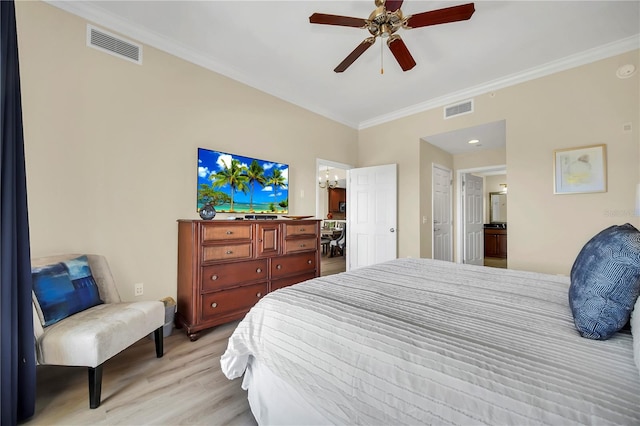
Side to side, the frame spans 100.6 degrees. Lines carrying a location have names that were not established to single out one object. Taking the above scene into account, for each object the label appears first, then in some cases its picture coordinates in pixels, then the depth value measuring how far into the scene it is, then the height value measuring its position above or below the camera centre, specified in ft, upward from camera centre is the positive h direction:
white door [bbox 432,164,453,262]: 15.17 -0.23
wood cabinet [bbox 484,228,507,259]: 21.49 -2.64
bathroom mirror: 23.81 +0.32
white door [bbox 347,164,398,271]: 14.08 -0.18
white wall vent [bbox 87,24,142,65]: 7.50 +5.01
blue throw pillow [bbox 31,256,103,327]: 5.53 -1.66
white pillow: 2.27 -1.15
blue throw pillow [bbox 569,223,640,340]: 2.77 -0.86
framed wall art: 9.21 +1.45
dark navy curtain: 4.07 -0.63
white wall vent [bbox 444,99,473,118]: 12.10 +4.77
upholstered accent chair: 4.99 -2.23
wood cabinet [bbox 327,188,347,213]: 30.83 +1.56
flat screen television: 9.68 +1.18
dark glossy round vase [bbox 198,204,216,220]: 8.61 +0.01
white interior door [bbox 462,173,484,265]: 17.31 -0.53
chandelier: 27.46 +3.12
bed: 2.16 -1.45
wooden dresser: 7.83 -1.74
